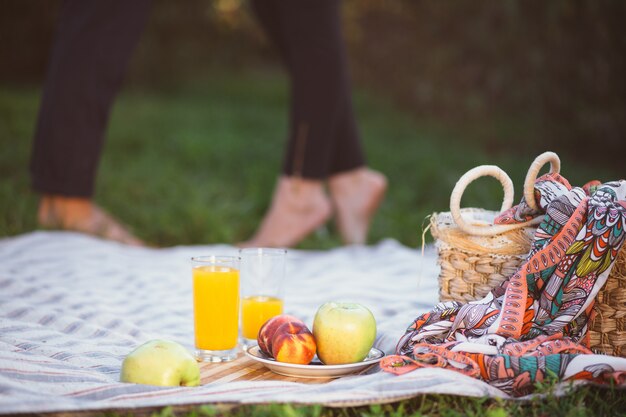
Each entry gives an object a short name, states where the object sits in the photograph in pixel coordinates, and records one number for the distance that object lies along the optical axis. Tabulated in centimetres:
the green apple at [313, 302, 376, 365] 178
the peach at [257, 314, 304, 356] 183
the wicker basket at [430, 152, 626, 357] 188
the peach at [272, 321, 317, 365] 178
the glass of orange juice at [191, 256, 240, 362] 194
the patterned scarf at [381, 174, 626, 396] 169
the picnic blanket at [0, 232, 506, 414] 159
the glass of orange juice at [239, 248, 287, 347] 211
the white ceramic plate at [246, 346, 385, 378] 176
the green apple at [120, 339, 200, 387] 166
